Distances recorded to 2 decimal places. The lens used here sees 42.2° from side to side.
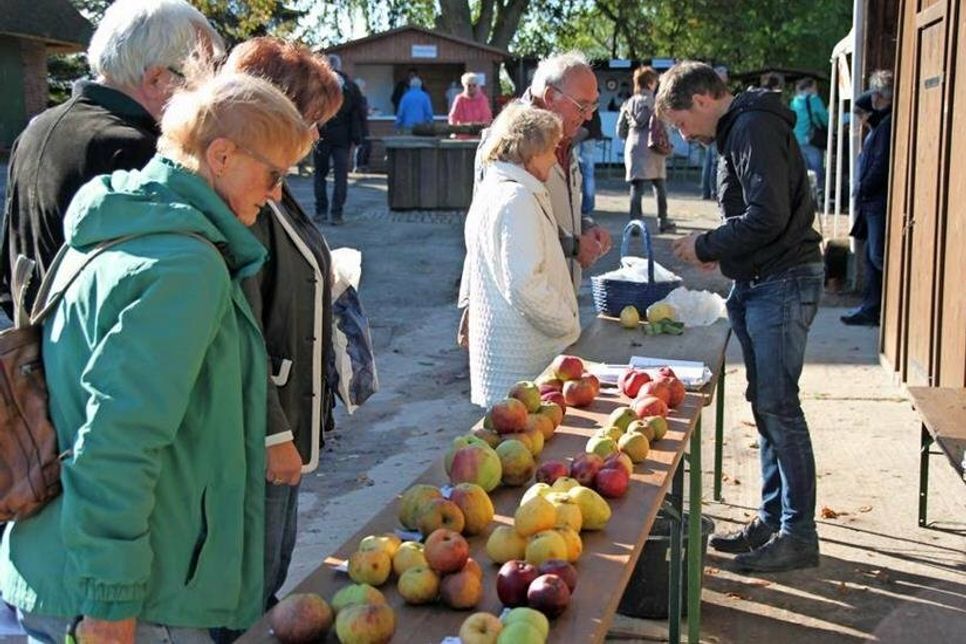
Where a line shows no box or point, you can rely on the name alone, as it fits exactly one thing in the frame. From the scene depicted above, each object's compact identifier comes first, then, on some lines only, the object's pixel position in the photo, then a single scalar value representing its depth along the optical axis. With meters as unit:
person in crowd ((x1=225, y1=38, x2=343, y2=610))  3.04
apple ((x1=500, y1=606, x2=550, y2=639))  2.14
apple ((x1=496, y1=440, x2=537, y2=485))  3.07
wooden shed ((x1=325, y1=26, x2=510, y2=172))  28.02
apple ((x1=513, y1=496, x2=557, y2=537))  2.58
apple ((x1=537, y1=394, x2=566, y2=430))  3.60
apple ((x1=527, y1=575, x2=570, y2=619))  2.26
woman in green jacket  2.11
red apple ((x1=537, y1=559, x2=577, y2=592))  2.37
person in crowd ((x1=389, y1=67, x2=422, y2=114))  28.14
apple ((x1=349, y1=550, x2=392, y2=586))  2.41
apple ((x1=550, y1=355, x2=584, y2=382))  4.07
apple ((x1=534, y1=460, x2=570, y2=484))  3.07
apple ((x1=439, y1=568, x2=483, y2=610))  2.33
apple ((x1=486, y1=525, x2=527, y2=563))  2.55
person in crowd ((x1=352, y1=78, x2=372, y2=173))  25.44
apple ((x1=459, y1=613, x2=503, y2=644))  2.12
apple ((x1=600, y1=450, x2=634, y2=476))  3.07
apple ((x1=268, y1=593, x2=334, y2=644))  2.17
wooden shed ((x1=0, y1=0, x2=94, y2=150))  29.19
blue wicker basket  5.41
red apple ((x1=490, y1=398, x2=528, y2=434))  3.35
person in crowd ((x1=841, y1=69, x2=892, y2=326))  10.03
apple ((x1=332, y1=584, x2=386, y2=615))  2.21
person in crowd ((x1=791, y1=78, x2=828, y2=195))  20.22
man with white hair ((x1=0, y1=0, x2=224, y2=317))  3.03
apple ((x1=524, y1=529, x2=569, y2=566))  2.49
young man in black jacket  4.63
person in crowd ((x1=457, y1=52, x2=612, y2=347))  5.16
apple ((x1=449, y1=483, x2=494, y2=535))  2.72
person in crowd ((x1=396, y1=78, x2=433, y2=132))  24.30
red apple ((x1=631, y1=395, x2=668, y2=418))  3.72
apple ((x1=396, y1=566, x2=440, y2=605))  2.34
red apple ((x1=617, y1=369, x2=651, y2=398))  4.03
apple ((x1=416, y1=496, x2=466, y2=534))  2.62
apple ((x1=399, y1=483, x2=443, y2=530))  2.68
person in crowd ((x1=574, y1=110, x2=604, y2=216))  15.57
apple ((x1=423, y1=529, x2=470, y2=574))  2.37
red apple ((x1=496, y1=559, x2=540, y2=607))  2.31
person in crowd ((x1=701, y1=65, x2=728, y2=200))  20.97
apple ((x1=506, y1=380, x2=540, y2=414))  3.59
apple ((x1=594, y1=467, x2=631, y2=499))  2.99
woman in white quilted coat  4.46
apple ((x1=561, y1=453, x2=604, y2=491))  3.02
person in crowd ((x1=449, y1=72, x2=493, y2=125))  21.25
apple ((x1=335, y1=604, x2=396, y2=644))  2.13
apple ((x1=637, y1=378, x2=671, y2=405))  3.88
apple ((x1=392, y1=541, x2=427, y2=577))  2.40
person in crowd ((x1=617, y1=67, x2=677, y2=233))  15.44
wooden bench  4.58
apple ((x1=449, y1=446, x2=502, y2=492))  2.95
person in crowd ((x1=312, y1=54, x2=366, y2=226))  15.98
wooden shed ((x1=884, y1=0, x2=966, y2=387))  6.79
